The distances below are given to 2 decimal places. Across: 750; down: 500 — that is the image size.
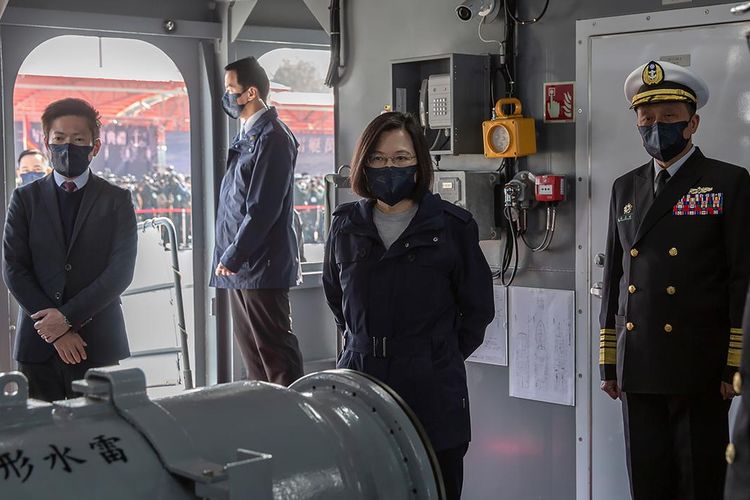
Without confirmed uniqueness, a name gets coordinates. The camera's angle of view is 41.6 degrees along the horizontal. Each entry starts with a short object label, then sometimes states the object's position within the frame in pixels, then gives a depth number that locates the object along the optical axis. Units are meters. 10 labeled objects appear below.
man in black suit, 3.60
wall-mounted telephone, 4.35
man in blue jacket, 4.78
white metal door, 3.66
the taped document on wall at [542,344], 4.16
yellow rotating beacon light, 4.15
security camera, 4.26
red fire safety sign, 4.10
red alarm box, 4.08
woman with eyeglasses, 2.87
